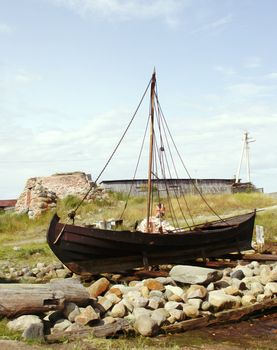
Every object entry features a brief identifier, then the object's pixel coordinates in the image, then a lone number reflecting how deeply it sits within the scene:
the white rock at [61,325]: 7.26
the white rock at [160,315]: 7.78
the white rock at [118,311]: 8.24
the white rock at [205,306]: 8.85
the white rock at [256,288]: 10.13
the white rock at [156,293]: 9.34
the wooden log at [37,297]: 7.35
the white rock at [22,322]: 7.01
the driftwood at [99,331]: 6.71
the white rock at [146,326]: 7.38
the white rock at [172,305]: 8.65
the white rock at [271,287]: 10.21
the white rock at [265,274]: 11.08
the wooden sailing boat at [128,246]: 11.56
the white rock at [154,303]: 8.69
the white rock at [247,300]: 9.48
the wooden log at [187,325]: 7.73
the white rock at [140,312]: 8.07
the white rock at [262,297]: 9.79
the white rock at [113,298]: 8.83
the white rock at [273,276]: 10.95
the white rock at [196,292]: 9.17
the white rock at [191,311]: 8.54
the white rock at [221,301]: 8.98
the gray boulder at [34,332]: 6.58
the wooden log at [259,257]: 13.87
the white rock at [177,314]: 8.26
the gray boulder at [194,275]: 10.28
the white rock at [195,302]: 8.81
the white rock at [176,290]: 9.52
